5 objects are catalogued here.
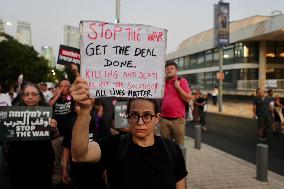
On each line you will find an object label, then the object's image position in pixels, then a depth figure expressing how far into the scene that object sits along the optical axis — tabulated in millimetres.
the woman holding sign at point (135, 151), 1495
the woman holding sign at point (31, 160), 2611
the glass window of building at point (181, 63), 44188
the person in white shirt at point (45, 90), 8969
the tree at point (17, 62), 38261
